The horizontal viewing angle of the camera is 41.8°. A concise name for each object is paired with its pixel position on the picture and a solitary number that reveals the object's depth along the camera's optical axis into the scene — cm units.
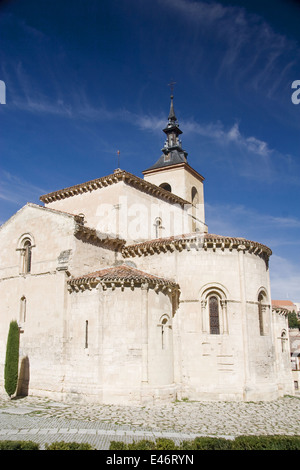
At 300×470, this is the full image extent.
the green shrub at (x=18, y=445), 801
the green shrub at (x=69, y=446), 786
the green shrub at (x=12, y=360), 1695
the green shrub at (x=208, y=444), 818
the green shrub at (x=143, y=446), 802
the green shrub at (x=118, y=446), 800
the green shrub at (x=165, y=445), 793
